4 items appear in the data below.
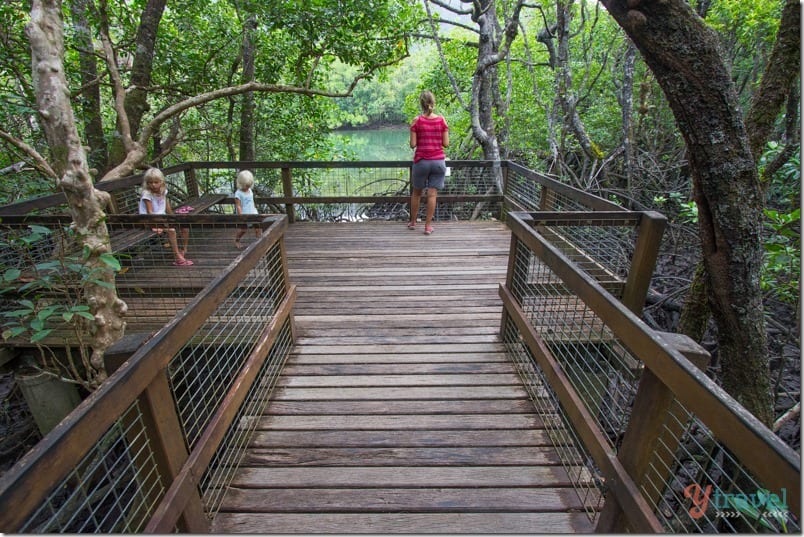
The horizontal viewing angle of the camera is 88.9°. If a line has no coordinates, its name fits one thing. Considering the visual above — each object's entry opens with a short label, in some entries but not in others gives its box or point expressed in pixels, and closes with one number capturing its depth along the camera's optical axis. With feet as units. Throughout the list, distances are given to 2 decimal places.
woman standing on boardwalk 15.89
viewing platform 4.17
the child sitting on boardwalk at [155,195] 13.33
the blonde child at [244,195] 15.42
